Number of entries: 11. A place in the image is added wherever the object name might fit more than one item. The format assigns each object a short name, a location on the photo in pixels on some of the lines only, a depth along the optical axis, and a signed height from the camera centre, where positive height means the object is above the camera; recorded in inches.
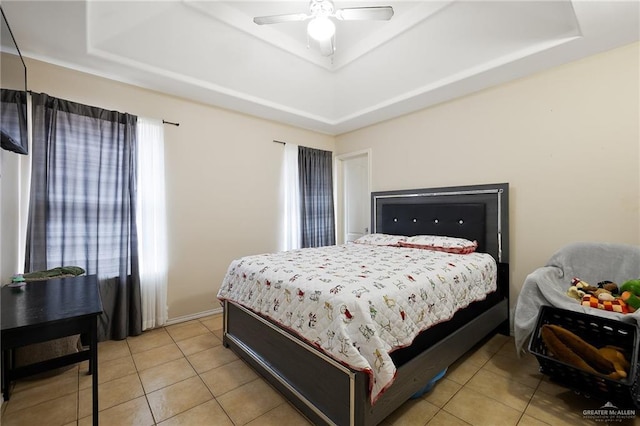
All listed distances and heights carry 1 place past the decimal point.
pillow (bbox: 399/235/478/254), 106.1 -13.2
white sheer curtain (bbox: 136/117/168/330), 112.6 -3.5
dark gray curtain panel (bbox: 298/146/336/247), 162.6 +9.4
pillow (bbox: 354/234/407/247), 127.7 -13.4
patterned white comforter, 53.8 -20.4
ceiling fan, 74.2 +54.1
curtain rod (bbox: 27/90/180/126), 119.1 +39.9
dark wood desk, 45.9 -17.8
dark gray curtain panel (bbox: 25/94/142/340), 91.3 +5.1
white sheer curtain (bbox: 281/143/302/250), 157.6 +6.9
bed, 54.7 -33.0
